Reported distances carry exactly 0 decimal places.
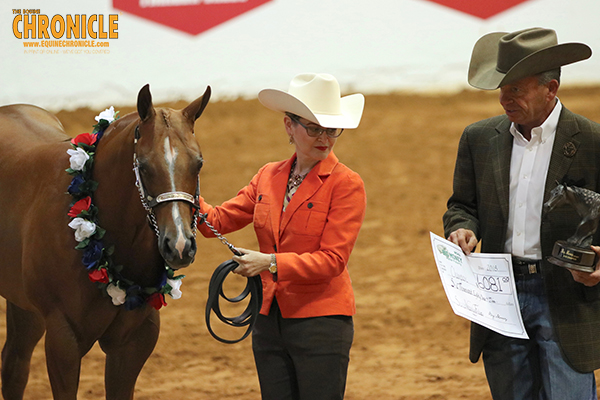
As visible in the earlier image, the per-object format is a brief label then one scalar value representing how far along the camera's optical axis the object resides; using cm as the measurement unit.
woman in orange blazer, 1270
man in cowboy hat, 1256
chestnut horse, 1259
